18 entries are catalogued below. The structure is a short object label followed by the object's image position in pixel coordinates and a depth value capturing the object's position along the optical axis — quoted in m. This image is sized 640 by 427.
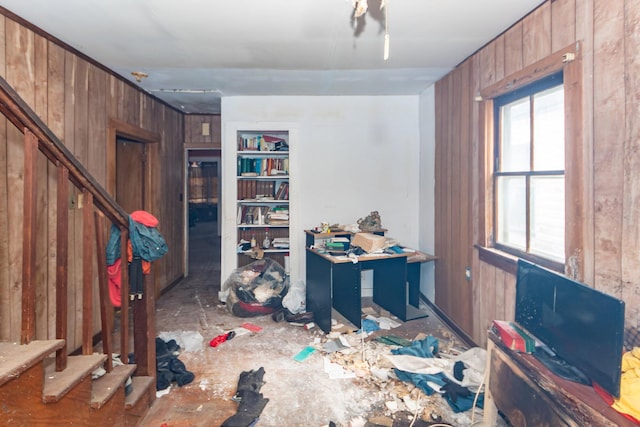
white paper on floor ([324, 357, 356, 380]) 2.59
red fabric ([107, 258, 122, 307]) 2.11
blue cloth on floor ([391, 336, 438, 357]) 2.81
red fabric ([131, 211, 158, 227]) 2.17
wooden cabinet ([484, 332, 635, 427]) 1.31
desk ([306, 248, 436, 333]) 3.38
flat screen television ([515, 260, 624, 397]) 1.33
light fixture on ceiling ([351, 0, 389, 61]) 1.39
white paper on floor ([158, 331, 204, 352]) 3.07
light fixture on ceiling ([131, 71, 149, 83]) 3.40
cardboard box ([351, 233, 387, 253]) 3.59
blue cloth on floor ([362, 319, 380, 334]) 3.41
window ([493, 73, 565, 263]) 2.16
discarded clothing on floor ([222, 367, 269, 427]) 2.06
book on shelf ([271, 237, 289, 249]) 4.51
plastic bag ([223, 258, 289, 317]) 3.86
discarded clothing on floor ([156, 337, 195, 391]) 2.48
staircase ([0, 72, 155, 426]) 1.39
